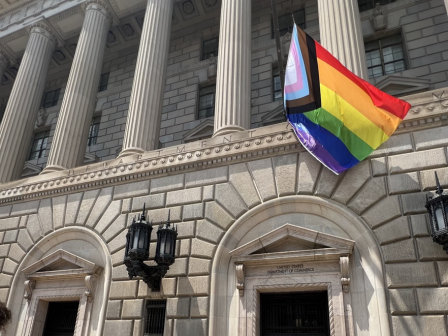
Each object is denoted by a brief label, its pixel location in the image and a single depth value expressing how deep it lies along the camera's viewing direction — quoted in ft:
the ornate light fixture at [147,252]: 38.45
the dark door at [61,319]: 47.20
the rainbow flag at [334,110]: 36.99
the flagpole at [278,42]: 48.21
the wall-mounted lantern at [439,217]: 30.09
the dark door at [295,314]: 36.01
